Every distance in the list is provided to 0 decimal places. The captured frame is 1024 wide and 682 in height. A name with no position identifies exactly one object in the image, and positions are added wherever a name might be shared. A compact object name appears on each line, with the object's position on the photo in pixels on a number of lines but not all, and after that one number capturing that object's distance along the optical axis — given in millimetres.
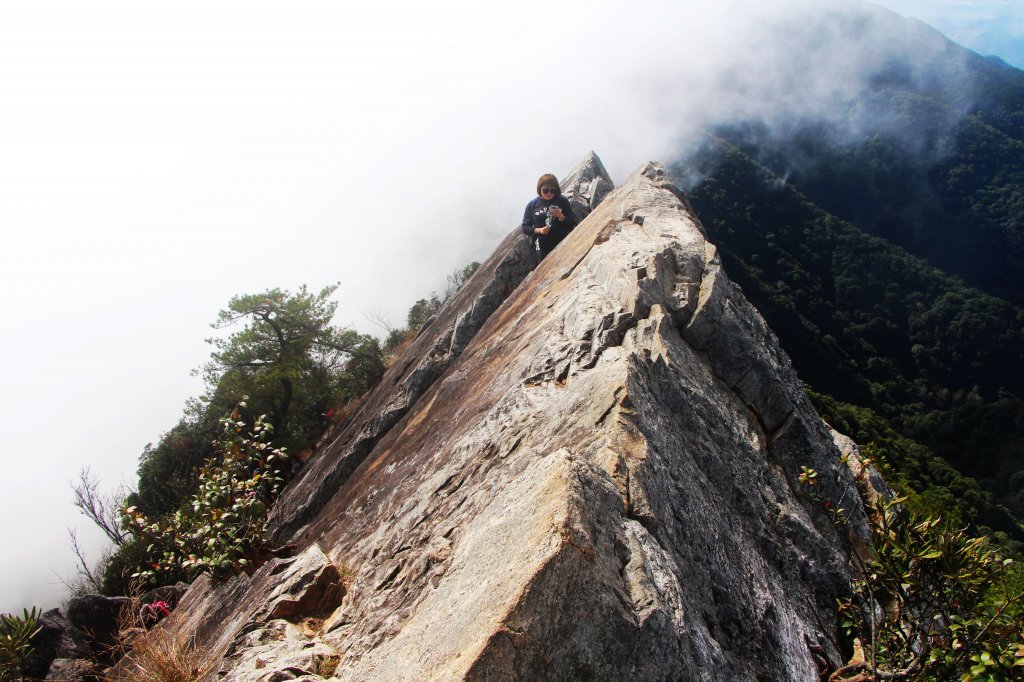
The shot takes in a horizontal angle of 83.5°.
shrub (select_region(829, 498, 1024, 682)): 4410
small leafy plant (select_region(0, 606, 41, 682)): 8320
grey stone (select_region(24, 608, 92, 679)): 11086
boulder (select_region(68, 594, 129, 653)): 12891
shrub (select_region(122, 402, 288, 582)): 7879
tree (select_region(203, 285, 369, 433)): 19938
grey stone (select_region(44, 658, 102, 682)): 9800
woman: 12414
